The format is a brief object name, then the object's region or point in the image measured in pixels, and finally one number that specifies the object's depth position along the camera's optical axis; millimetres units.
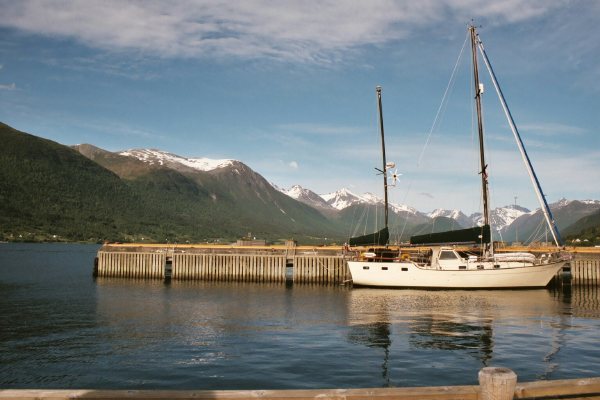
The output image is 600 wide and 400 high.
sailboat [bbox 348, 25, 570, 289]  48188
